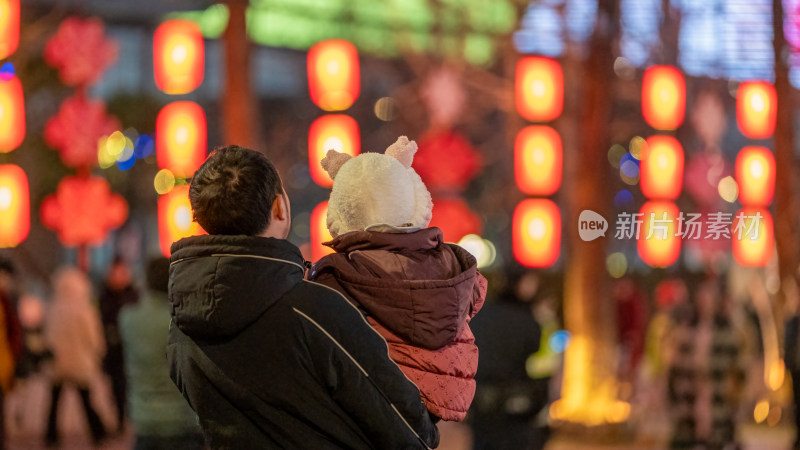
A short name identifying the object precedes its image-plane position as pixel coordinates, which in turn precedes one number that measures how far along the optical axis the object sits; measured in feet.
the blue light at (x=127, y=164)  70.63
